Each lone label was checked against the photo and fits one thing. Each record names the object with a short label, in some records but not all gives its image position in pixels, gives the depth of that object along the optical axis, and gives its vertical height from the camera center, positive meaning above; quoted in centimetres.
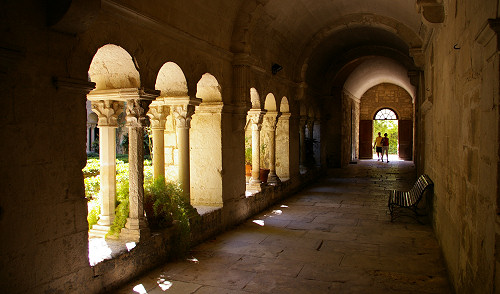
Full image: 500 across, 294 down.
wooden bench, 585 -100
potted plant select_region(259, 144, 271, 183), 783 -74
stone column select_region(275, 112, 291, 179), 901 -19
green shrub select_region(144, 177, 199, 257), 442 -83
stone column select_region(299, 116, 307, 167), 1034 -10
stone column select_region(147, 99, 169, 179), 496 +6
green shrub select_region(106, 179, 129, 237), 402 -75
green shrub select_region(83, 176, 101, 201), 568 -72
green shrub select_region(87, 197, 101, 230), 422 -81
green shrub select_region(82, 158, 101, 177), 708 -59
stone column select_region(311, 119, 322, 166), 1250 -23
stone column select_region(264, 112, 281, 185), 819 -9
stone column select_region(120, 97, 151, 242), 399 -35
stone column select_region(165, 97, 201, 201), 494 +14
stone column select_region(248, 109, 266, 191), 724 -23
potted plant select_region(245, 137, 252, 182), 808 -50
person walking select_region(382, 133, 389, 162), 1767 -27
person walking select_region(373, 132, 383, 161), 1778 -36
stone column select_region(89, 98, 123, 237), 415 -24
